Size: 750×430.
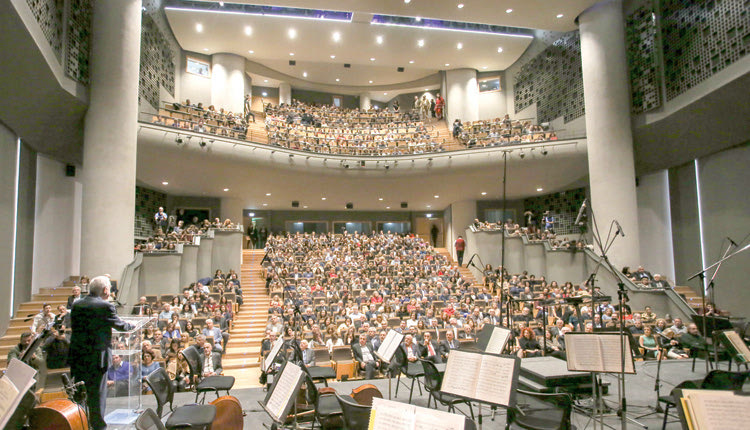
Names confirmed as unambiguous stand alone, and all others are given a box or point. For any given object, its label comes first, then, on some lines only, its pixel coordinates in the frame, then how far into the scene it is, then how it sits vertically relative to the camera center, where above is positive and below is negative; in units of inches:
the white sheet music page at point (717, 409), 79.2 -30.2
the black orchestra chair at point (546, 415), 129.1 -52.6
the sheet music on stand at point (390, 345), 191.8 -44.7
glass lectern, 179.0 -51.1
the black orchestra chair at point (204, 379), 195.5 -59.9
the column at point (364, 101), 1003.9 +316.5
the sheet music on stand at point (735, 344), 190.4 -45.6
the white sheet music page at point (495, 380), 121.6 -37.8
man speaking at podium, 152.6 -31.9
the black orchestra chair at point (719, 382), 149.6 -47.9
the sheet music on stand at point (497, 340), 177.5 -39.6
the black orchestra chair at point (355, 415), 118.6 -45.0
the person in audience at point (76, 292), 317.1 -31.2
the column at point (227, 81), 788.6 +287.9
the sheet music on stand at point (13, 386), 97.6 -30.5
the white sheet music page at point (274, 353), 185.9 -44.9
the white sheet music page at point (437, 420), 80.8 -32.0
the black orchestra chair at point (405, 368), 210.1 -58.8
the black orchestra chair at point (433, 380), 176.7 -55.1
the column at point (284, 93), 947.3 +317.8
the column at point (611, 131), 520.4 +128.3
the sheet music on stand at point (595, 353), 152.6 -38.1
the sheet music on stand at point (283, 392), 125.6 -42.7
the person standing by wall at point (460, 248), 735.1 -9.2
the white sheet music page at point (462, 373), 128.6 -38.0
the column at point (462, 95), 857.5 +280.1
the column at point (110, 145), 428.1 +98.1
